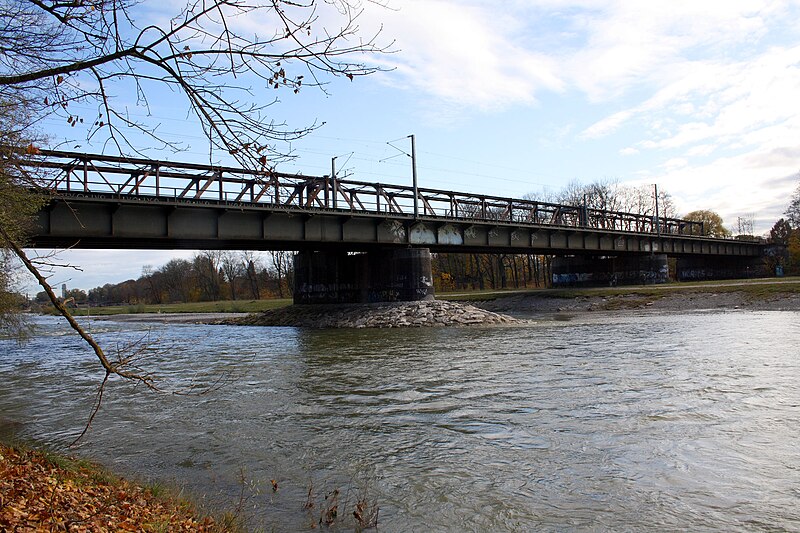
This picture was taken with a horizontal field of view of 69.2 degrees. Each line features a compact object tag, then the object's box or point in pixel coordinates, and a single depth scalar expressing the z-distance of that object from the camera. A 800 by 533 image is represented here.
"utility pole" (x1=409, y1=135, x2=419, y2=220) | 44.62
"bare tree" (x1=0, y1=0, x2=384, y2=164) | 5.17
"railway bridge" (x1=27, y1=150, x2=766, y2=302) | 30.67
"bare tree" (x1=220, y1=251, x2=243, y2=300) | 128.38
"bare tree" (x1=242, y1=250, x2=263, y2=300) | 114.69
